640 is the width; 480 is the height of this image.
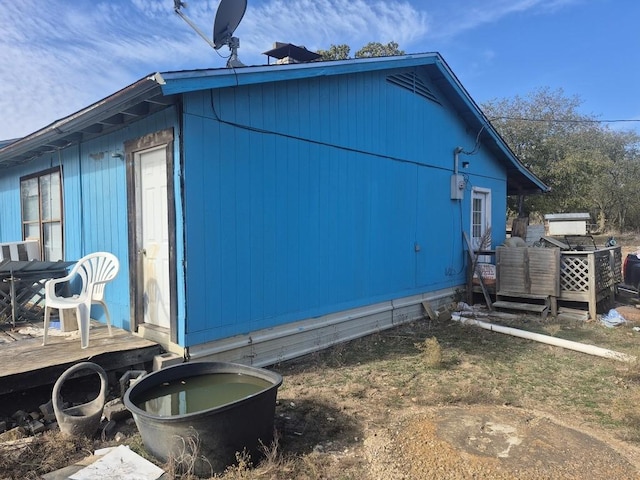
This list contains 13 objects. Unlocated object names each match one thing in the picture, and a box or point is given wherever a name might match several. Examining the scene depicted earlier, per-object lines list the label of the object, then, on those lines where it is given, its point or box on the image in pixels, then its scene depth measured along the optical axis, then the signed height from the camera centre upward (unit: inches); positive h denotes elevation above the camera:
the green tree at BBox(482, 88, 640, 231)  725.9 +140.9
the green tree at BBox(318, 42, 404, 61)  870.0 +358.8
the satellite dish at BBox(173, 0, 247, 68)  211.6 +104.0
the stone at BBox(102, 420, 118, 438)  129.6 -59.1
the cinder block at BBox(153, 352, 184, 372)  163.0 -48.4
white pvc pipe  205.0 -61.1
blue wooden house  169.3 +16.3
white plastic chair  165.0 -23.3
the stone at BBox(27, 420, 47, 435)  130.2 -58.5
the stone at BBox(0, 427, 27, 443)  123.7 -57.8
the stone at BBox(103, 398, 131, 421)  135.3 -55.9
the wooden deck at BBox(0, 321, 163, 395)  140.0 -44.0
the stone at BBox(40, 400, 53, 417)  140.1 -56.6
